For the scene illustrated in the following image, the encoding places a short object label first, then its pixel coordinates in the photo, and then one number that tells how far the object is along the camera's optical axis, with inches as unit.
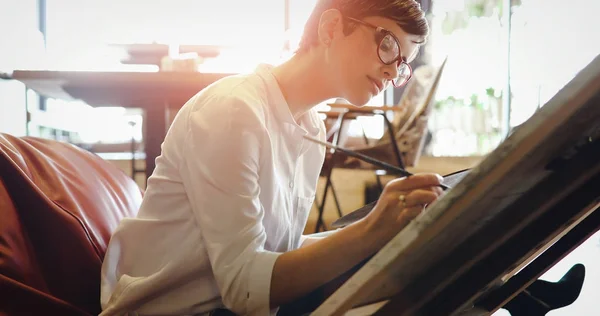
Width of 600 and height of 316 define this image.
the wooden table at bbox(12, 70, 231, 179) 78.8
